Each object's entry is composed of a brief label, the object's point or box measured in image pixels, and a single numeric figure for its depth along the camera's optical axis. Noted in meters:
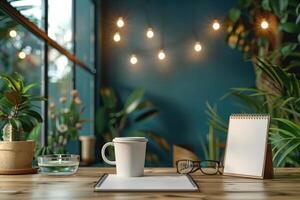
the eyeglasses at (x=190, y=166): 1.52
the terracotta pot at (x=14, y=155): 1.53
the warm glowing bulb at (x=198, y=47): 5.41
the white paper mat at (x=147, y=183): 1.12
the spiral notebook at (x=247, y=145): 1.35
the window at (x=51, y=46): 2.63
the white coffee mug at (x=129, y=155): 1.34
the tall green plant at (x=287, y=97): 1.99
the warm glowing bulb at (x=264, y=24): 4.52
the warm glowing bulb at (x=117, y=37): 4.98
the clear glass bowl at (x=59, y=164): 1.47
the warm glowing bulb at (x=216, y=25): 4.88
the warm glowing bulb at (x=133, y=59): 5.56
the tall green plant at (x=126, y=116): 5.53
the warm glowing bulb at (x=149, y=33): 5.23
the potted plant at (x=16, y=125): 1.54
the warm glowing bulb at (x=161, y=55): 5.46
